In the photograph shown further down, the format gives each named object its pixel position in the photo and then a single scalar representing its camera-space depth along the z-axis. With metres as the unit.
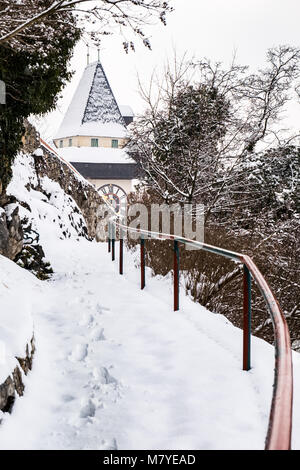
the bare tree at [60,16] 4.01
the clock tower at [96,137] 48.19
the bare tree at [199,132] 10.89
